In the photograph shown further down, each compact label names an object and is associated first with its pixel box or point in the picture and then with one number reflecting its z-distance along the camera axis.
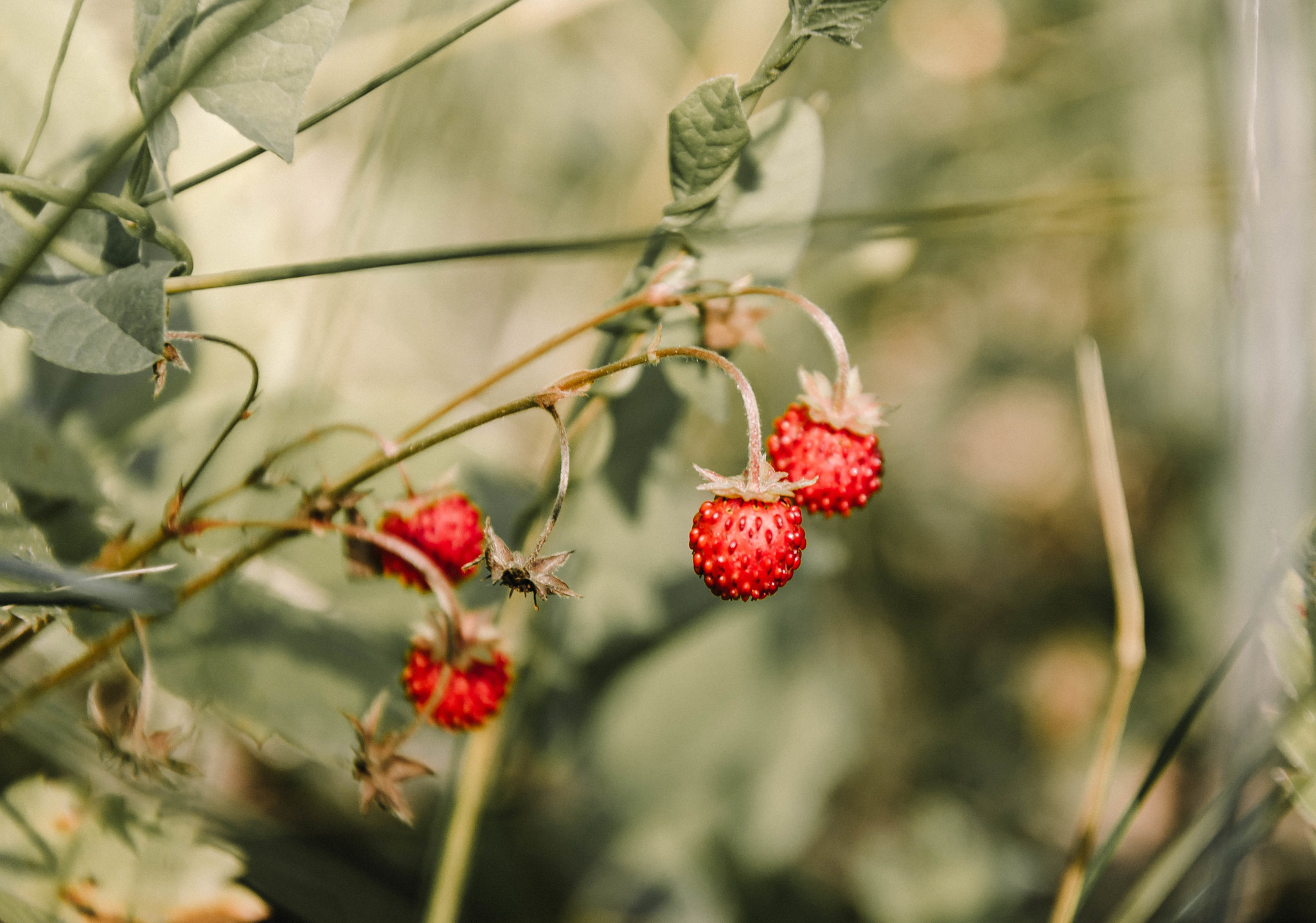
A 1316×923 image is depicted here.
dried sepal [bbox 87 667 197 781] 0.24
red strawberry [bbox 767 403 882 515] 0.25
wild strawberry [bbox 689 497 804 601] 0.24
